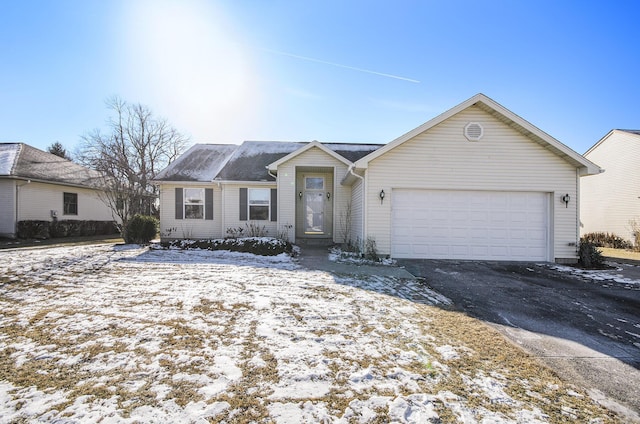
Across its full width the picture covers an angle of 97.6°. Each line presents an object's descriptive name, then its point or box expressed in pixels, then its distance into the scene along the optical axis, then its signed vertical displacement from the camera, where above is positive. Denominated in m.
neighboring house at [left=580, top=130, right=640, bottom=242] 14.65 +1.19
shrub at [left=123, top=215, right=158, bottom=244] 12.35 -0.80
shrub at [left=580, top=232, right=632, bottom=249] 14.41 -1.60
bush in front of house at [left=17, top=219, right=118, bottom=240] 14.50 -0.96
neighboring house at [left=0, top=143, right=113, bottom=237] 14.38 +1.32
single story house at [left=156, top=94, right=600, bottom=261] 8.84 +0.67
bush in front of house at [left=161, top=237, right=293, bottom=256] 9.94 -1.27
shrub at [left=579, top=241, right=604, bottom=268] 8.54 -1.43
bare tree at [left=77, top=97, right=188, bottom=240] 13.58 +4.89
